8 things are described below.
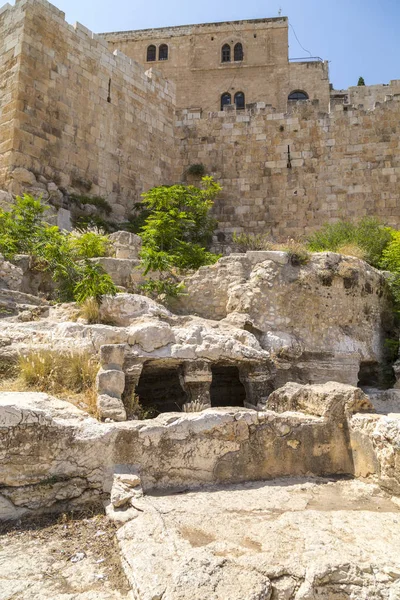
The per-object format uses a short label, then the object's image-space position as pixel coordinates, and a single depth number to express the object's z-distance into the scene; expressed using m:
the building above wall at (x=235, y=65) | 23.58
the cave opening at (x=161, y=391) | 6.99
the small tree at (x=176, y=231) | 8.11
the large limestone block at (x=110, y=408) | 4.36
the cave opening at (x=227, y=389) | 7.59
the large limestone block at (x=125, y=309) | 6.58
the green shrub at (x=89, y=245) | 8.61
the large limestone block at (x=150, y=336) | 5.80
